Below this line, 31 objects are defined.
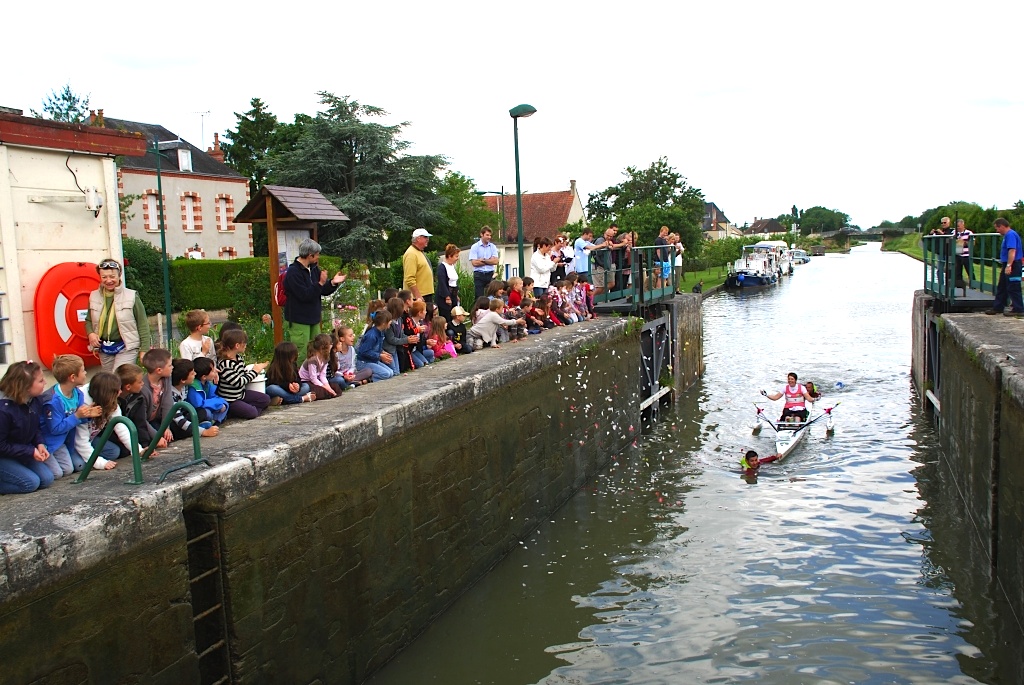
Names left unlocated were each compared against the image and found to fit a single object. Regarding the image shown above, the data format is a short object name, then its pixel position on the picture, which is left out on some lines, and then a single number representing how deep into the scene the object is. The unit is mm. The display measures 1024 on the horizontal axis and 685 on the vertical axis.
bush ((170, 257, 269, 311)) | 28391
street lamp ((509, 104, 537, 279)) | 14875
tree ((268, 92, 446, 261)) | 35250
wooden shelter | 10141
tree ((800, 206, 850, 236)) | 194500
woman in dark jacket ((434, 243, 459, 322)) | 11242
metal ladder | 4730
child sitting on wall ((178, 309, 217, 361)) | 6496
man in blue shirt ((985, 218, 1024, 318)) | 12234
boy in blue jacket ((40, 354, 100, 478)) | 4723
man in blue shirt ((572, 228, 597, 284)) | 15719
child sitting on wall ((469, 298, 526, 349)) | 10516
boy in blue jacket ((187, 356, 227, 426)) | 5910
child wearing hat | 10273
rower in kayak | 14391
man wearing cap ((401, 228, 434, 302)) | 10359
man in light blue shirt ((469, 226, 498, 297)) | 12812
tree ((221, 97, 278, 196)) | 54875
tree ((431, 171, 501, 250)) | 47812
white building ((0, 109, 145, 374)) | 9211
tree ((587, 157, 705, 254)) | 58312
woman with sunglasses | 7086
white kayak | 13109
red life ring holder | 9406
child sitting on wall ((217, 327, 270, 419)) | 6227
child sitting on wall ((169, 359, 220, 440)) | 5625
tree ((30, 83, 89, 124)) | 34156
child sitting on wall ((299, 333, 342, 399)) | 7051
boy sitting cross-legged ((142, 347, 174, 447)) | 5465
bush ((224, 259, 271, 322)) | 16094
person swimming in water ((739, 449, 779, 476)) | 12211
